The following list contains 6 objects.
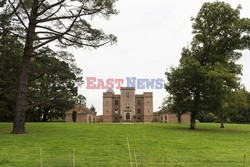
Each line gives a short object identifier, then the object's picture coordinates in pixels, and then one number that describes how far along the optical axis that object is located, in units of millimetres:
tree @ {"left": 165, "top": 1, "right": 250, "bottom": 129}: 25266
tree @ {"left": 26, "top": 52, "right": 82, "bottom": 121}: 20969
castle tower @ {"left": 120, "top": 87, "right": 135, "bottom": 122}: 66875
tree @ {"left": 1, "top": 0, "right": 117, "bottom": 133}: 18666
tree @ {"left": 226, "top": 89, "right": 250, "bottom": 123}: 27453
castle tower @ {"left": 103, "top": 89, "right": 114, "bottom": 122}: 67875
